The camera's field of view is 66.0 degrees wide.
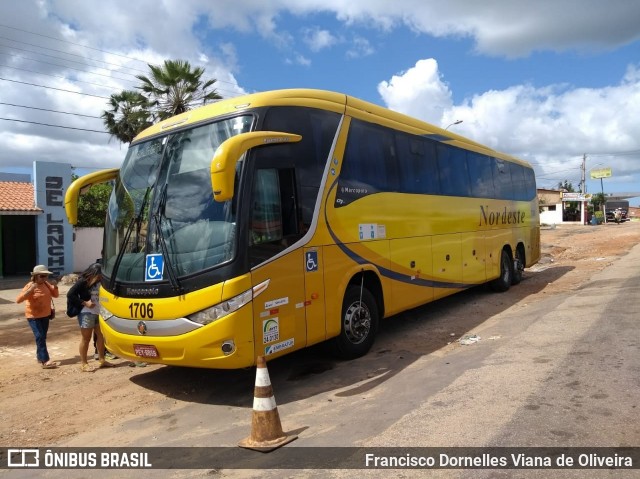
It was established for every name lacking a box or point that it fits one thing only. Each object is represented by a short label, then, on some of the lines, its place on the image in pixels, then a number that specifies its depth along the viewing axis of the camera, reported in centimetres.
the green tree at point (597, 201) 7850
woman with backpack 733
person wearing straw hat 739
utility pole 7121
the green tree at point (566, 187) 9106
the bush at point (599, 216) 6486
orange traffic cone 427
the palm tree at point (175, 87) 2261
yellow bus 521
